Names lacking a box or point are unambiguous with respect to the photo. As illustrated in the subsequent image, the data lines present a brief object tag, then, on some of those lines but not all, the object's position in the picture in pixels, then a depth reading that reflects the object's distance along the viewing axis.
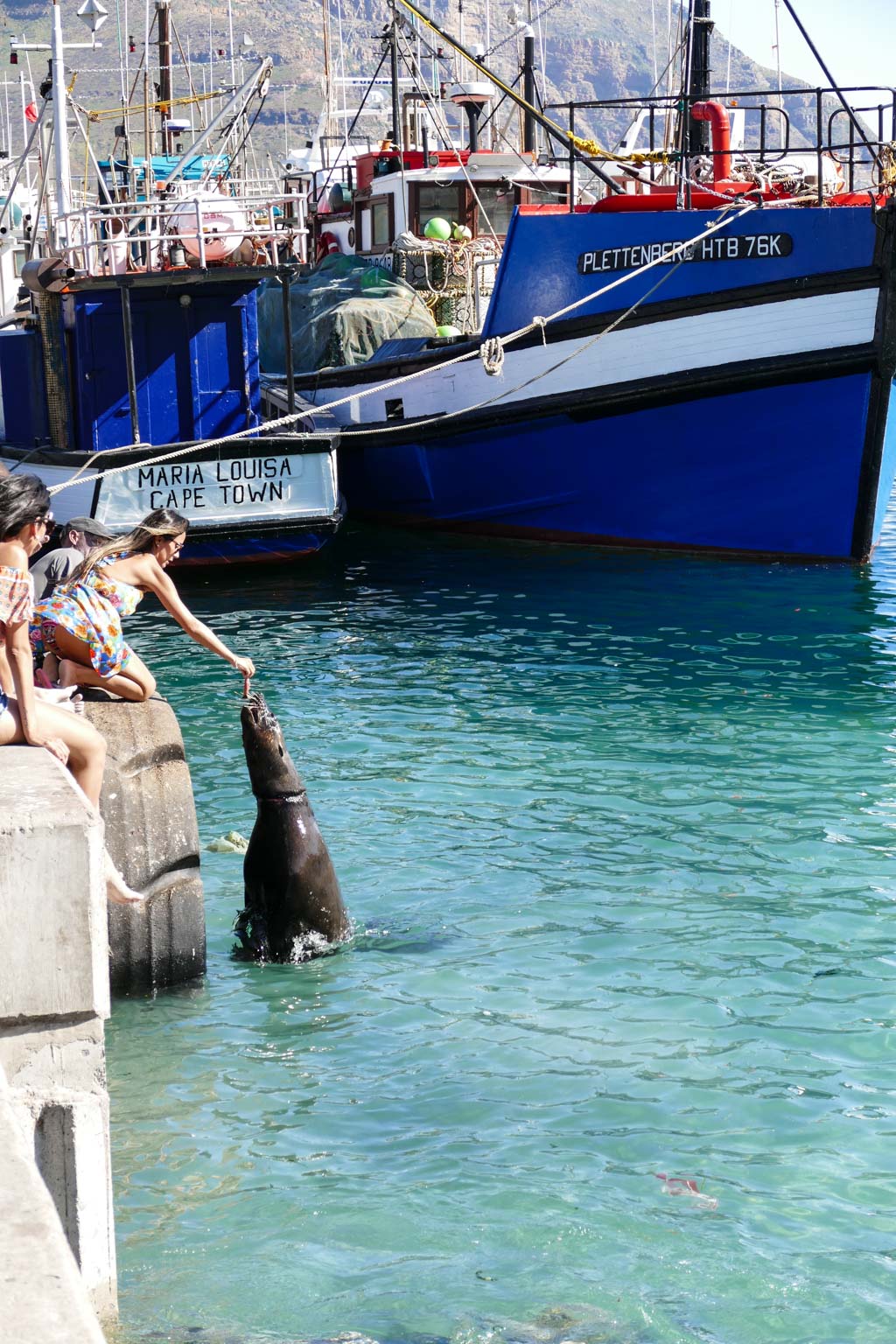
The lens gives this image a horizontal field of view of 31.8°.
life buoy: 20.88
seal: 6.12
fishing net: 17.59
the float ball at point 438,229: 18.18
